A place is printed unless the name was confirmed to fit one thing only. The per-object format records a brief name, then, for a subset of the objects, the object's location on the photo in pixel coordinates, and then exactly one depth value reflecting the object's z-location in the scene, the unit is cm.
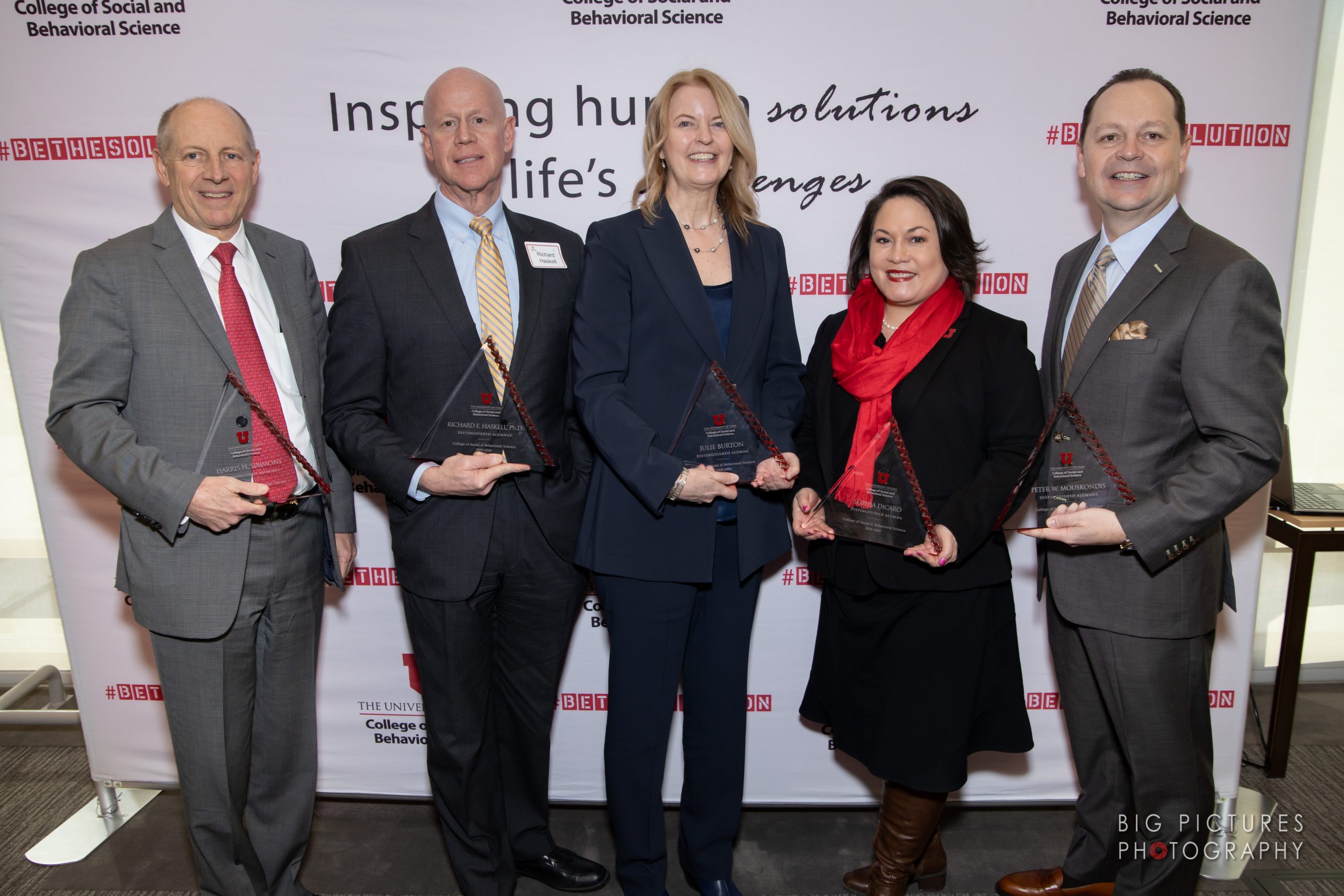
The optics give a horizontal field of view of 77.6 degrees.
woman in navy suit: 212
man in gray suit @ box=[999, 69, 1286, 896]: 187
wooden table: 308
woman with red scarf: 208
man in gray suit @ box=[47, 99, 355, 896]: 203
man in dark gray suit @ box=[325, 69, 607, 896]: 215
